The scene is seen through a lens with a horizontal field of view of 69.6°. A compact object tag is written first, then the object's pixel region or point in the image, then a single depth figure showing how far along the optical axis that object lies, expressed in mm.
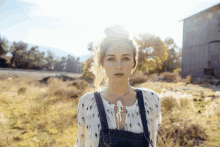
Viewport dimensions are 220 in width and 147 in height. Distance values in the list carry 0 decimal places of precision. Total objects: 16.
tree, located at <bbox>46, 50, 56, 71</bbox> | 42875
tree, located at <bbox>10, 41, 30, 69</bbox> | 31312
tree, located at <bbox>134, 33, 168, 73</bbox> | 20656
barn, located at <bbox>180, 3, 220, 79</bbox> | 14820
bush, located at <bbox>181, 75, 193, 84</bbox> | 14525
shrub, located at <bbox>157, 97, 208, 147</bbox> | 3356
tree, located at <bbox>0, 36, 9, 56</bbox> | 29114
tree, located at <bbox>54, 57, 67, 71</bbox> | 48188
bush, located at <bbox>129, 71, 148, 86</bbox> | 15727
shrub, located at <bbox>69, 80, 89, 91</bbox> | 10608
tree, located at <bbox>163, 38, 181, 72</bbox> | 29734
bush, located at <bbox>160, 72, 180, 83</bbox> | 16672
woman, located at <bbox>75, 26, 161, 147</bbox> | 1273
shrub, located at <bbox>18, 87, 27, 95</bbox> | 9344
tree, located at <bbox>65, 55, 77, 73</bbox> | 50344
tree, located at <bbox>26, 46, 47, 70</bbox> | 33678
